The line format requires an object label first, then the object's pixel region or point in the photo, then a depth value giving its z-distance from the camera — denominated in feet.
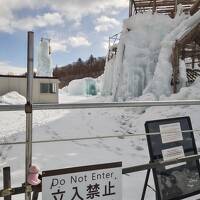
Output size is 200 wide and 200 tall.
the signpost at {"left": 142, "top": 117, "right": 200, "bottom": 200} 6.66
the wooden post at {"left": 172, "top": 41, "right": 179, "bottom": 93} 31.84
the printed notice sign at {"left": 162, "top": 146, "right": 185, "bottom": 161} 6.64
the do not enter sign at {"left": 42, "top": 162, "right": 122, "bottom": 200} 4.77
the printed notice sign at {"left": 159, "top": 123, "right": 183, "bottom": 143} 6.76
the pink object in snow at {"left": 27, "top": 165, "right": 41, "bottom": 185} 4.70
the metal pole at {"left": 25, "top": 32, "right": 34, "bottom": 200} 4.68
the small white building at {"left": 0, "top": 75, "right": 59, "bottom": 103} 50.80
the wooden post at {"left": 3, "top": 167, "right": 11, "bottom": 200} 4.56
